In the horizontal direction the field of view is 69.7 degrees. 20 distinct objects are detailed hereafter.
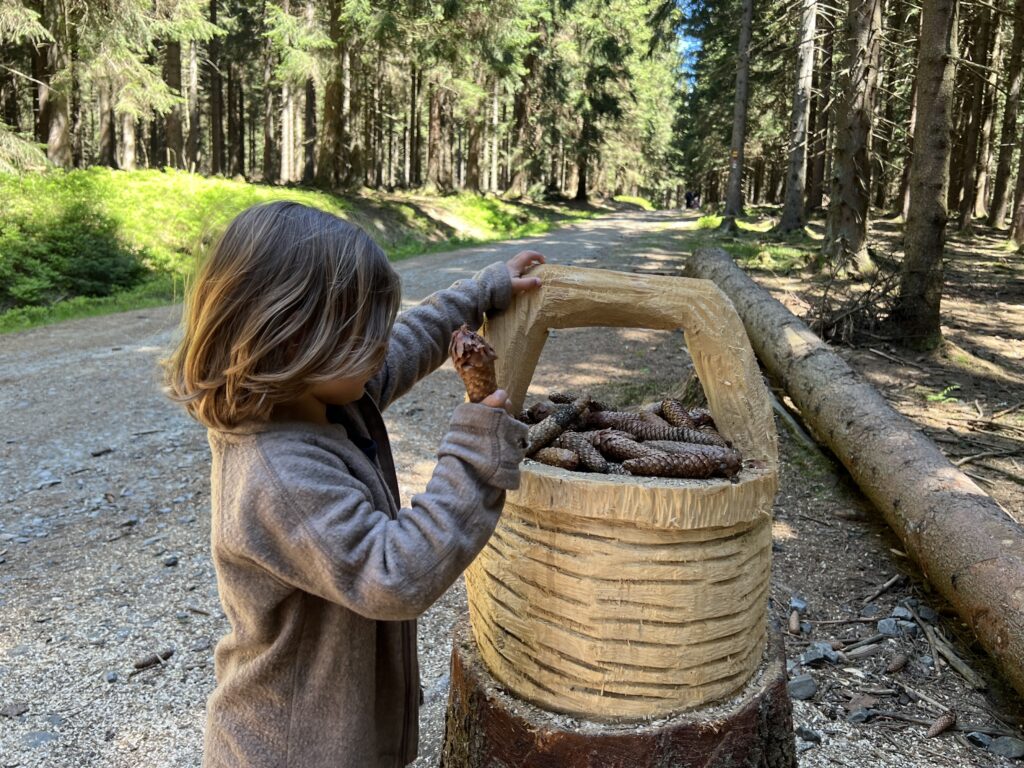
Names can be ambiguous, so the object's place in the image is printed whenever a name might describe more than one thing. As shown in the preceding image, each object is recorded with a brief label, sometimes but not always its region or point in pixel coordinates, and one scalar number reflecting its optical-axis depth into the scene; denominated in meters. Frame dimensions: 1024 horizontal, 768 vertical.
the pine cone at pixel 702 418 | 1.90
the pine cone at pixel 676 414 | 1.87
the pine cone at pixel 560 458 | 1.52
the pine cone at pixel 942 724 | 2.48
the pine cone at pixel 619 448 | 1.54
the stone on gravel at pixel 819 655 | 2.90
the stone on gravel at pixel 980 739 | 2.43
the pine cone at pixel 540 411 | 1.89
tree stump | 1.47
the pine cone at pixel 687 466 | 1.46
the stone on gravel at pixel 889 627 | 3.05
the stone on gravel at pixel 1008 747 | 2.38
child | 1.19
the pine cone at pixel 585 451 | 1.52
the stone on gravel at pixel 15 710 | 2.57
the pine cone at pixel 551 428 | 1.63
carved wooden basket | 1.42
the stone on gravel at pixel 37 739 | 2.43
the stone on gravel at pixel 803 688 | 2.70
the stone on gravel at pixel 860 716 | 2.57
